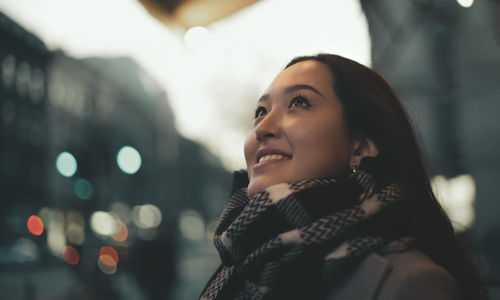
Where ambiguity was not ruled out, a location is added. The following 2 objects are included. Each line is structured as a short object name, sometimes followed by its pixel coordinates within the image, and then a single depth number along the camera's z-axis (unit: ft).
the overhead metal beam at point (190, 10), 4.68
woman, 2.90
